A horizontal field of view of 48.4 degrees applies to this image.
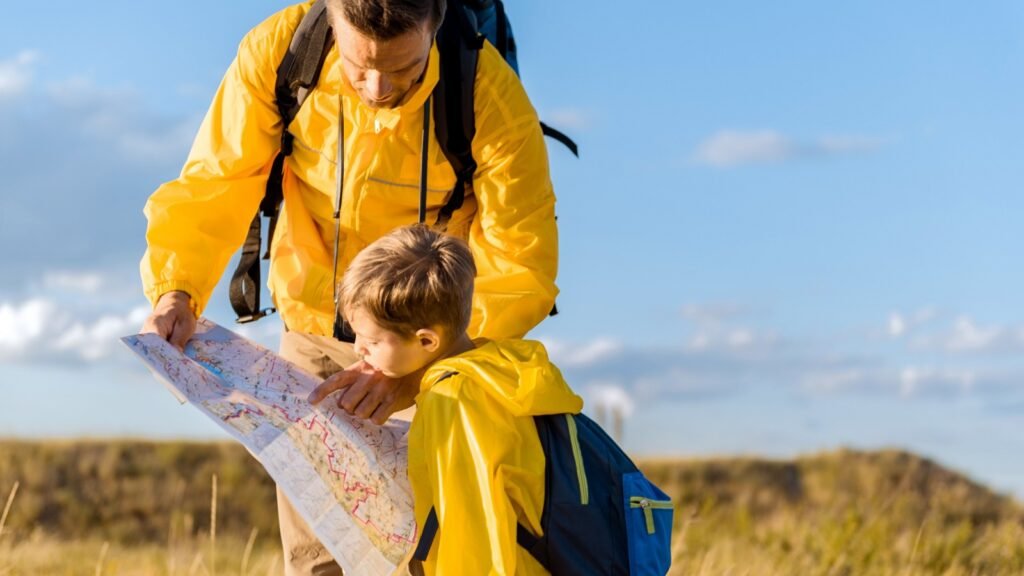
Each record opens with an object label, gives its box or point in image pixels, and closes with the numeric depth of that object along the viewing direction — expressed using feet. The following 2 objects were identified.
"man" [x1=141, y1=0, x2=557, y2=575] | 11.99
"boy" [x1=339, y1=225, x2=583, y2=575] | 8.92
